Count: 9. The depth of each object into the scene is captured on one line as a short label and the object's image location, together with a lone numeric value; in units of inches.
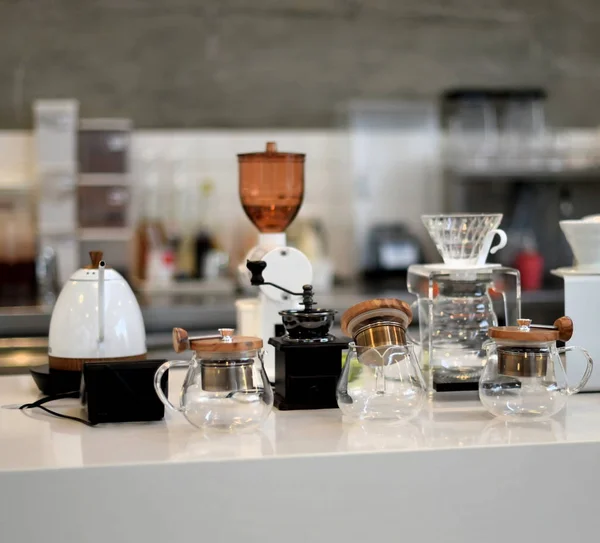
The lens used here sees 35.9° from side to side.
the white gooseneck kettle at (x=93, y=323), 58.8
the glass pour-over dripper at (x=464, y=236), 60.5
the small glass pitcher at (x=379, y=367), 51.2
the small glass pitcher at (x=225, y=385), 48.4
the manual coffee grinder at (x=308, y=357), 55.2
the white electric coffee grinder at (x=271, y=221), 64.6
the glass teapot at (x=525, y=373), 51.3
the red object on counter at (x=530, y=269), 173.2
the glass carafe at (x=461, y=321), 61.8
